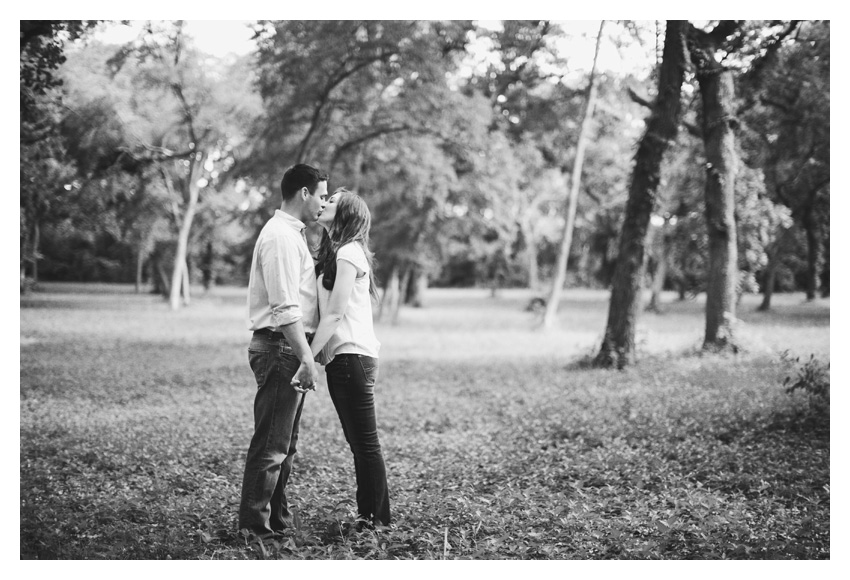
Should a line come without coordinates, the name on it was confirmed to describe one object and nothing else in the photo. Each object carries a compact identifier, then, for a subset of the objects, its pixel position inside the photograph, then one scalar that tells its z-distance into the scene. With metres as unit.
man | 2.92
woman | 3.05
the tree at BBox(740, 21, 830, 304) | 7.28
